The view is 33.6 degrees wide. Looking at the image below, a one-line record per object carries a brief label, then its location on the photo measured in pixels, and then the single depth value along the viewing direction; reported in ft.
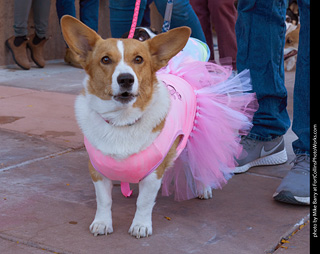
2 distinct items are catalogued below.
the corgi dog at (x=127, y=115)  7.79
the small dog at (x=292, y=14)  26.61
